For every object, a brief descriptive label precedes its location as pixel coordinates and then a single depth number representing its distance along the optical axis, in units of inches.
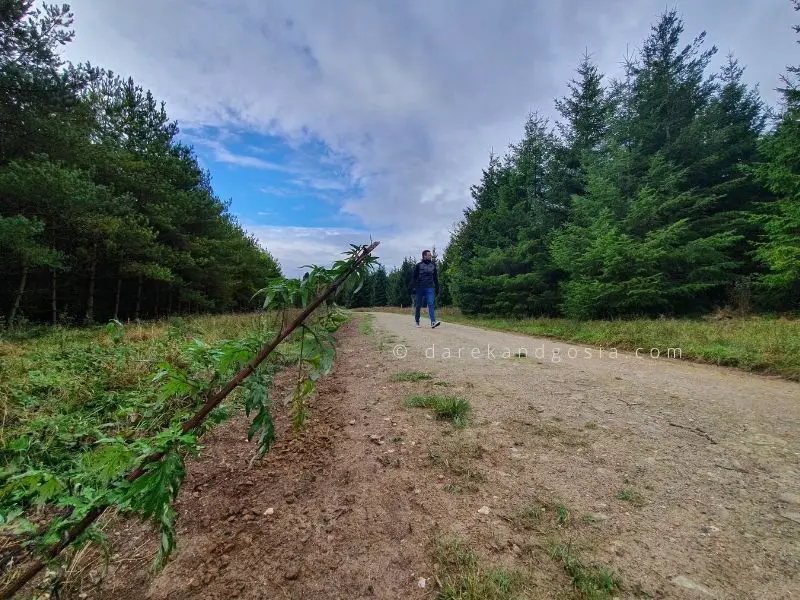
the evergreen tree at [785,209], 373.7
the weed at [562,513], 64.2
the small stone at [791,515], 63.1
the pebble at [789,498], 68.5
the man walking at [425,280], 389.1
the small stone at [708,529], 60.7
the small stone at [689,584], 48.7
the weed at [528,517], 63.1
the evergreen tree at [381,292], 2443.2
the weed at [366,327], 380.4
